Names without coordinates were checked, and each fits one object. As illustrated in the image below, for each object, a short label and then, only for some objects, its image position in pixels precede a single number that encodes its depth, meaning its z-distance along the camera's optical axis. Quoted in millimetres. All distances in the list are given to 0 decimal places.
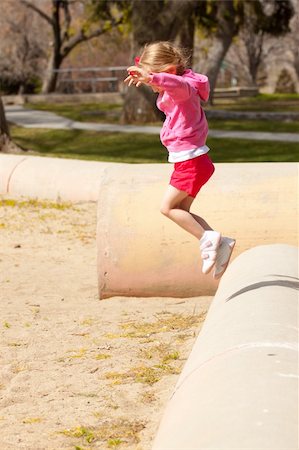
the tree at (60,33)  36688
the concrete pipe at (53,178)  11742
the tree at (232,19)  29266
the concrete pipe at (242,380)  3355
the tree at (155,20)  21484
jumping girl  5578
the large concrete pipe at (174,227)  7250
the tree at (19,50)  38594
